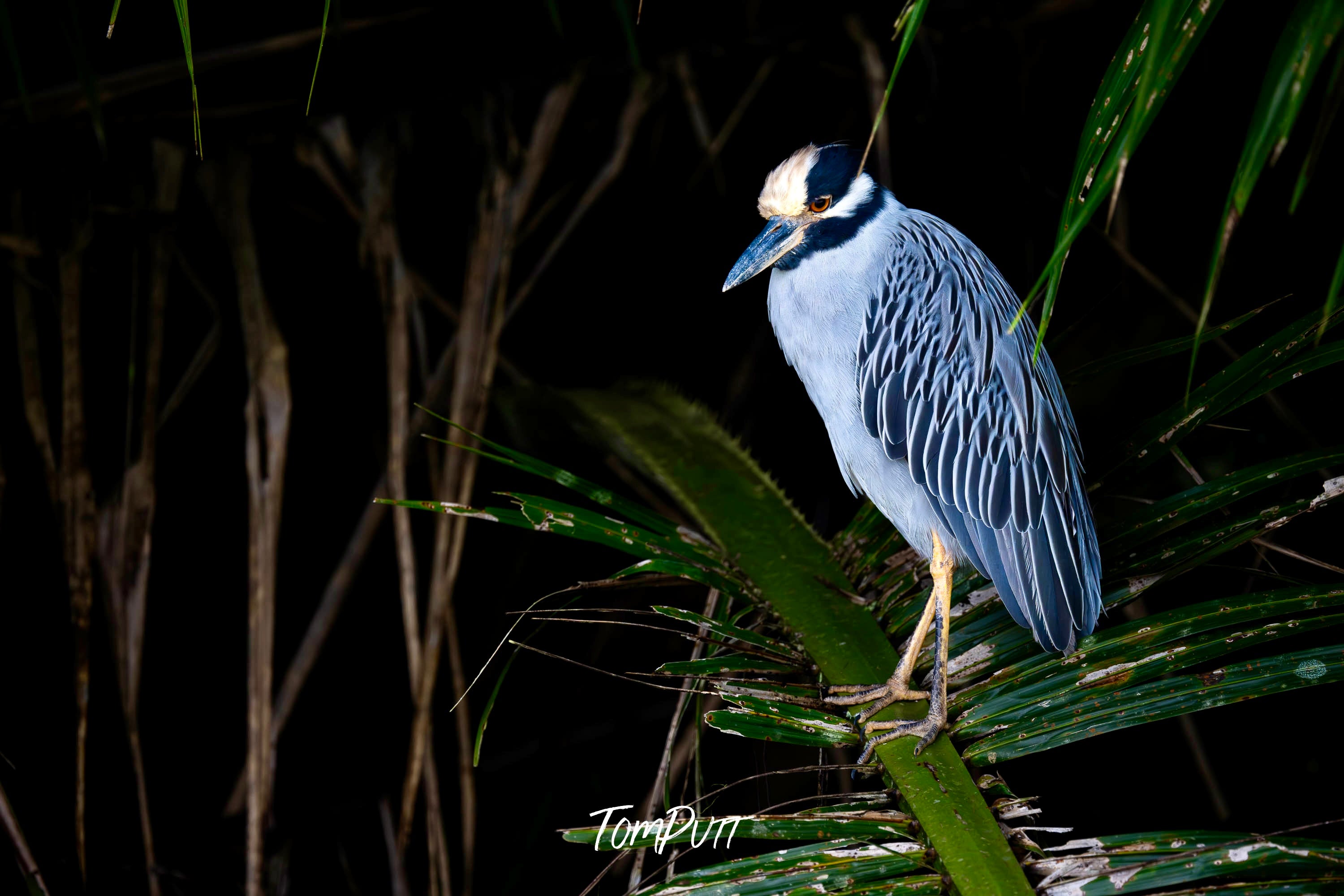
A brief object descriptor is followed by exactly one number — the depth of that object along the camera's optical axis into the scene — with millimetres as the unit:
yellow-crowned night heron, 12234
